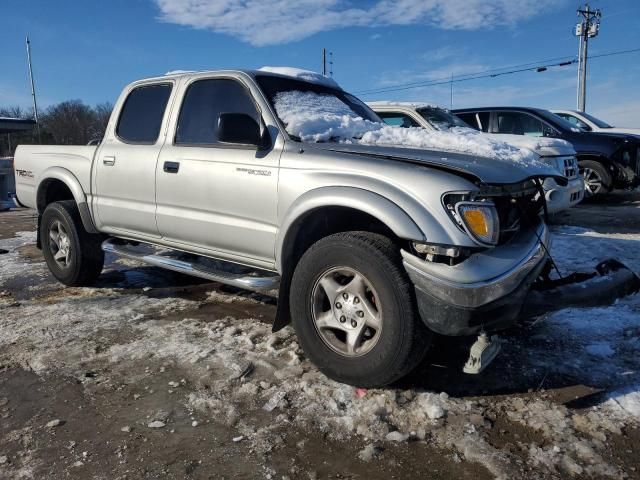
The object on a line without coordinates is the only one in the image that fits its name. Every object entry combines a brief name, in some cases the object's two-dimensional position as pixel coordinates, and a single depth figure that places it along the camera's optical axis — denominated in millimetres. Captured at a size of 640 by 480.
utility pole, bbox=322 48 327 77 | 43781
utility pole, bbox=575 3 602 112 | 34222
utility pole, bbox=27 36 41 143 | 43406
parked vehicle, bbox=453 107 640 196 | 10156
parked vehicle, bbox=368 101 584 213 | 7664
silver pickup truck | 2701
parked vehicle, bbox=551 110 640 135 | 12055
